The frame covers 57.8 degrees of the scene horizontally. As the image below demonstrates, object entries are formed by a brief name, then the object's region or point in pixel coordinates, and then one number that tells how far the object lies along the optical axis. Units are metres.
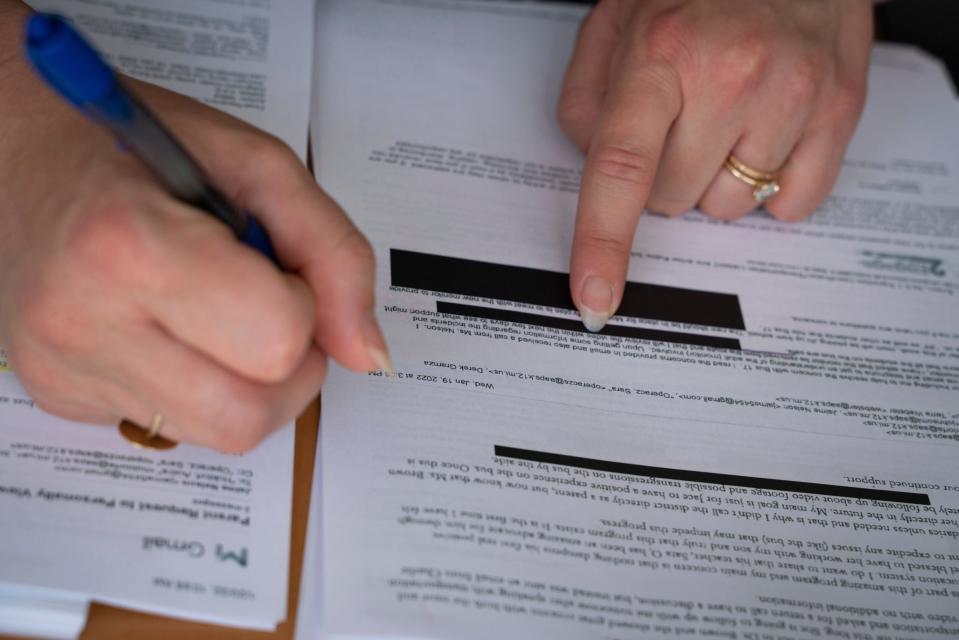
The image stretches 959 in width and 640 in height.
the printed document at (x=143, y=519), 0.47
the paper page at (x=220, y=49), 0.74
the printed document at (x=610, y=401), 0.51
